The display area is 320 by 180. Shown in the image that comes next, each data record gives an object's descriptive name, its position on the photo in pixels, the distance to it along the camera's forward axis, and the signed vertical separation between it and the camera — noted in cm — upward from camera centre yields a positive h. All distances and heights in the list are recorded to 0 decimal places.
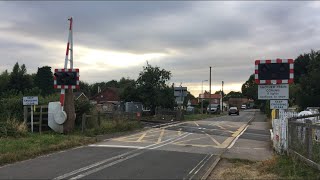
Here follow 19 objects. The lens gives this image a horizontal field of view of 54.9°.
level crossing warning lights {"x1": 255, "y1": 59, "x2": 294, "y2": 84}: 1036 +111
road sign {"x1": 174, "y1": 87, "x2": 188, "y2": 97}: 3923 +151
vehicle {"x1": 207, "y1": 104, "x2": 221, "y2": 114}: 6847 -157
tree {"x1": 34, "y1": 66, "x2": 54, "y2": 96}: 6084 +478
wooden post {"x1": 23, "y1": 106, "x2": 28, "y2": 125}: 1633 -66
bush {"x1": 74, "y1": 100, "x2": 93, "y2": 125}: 1853 -36
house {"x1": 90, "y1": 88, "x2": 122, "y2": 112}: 7826 +185
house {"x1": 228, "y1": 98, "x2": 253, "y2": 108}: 13600 +56
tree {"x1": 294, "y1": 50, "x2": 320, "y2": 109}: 3606 +169
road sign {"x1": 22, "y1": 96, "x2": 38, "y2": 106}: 1566 +4
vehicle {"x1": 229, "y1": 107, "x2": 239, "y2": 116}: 6139 -155
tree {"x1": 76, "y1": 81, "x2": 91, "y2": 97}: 9247 +515
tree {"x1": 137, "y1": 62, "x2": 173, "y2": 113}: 3946 +241
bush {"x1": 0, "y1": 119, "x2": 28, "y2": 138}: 1332 -124
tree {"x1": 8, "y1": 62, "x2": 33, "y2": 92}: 5833 +403
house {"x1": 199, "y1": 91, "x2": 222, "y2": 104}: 11437 +239
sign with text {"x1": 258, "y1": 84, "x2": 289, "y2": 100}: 1050 +43
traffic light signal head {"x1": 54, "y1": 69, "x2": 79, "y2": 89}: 1584 +124
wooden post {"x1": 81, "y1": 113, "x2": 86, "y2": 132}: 1715 -111
